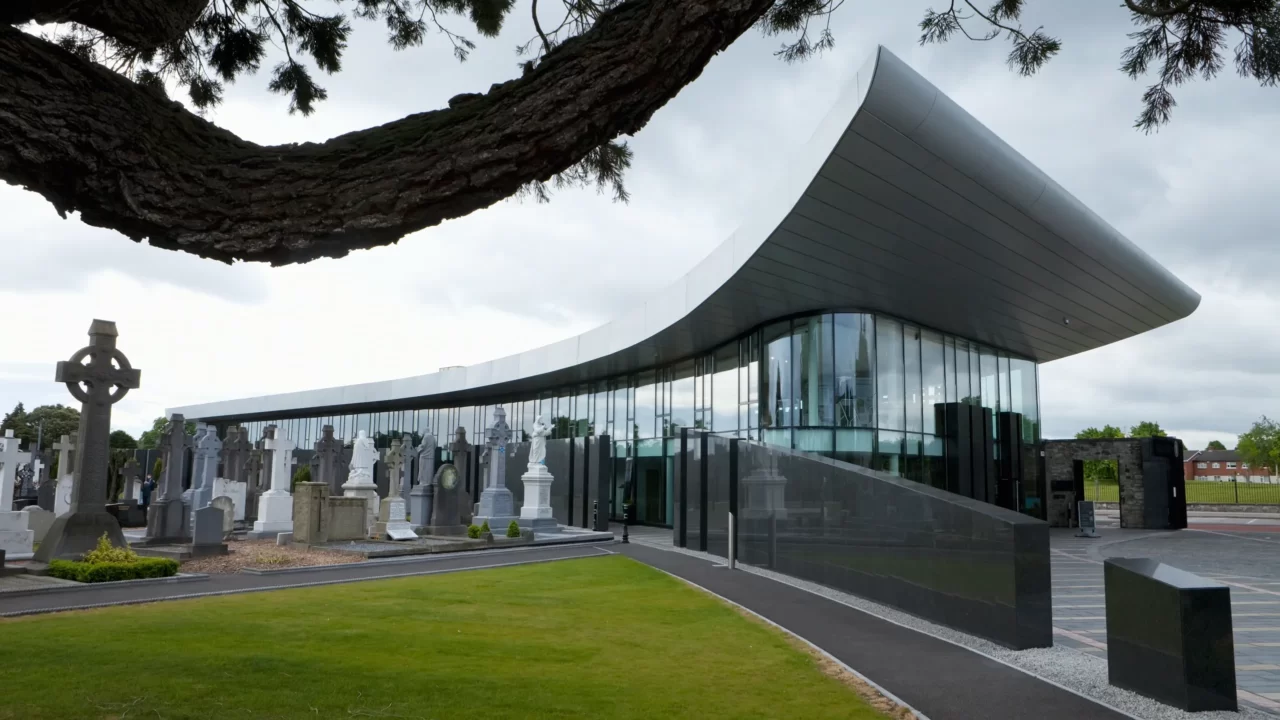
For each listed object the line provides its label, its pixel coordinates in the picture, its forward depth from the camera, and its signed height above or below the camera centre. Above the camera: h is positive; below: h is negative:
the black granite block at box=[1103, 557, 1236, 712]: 5.91 -1.17
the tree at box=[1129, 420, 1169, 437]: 93.81 +4.72
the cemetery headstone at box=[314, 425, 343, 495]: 26.50 +0.01
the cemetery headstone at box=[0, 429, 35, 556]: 15.06 -1.41
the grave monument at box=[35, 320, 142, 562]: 13.95 +0.28
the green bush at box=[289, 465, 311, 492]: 39.28 -0.76
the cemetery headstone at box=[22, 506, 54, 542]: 21.12 -1.63
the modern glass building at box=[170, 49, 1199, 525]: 14.02 +4.08
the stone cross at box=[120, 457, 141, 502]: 26.56 -0.58
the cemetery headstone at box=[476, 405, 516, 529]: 25.45 -0.79
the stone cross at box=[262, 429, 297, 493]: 23.66 -0.09
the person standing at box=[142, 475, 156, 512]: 33.44 -1.37
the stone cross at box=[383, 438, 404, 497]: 25.95 -0.14
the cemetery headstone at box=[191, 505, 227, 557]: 16.61 -1.48
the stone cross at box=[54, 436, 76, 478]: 26.86 -0.13
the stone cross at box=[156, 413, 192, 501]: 19.84 +0.02
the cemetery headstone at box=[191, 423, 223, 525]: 25.53 -0.08
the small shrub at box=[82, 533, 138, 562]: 12.97 -1.49
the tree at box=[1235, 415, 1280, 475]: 69.81 +2.50
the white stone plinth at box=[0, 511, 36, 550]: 15.05 -1.44
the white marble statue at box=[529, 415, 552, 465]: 26.73 +0.49
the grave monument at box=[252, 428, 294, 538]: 22.38 -1.11
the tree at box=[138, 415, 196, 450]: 85.07 +2.12
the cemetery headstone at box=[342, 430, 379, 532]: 24.16 -0.56
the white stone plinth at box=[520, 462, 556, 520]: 25.70 -0.89
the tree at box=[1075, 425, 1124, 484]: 83.62 -0.02
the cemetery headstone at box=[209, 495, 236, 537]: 22.50 -1.35
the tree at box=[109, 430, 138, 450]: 56.32 +0.92
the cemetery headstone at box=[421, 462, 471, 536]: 23.58 -1.23
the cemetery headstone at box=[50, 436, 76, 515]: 25.47 -0.61
